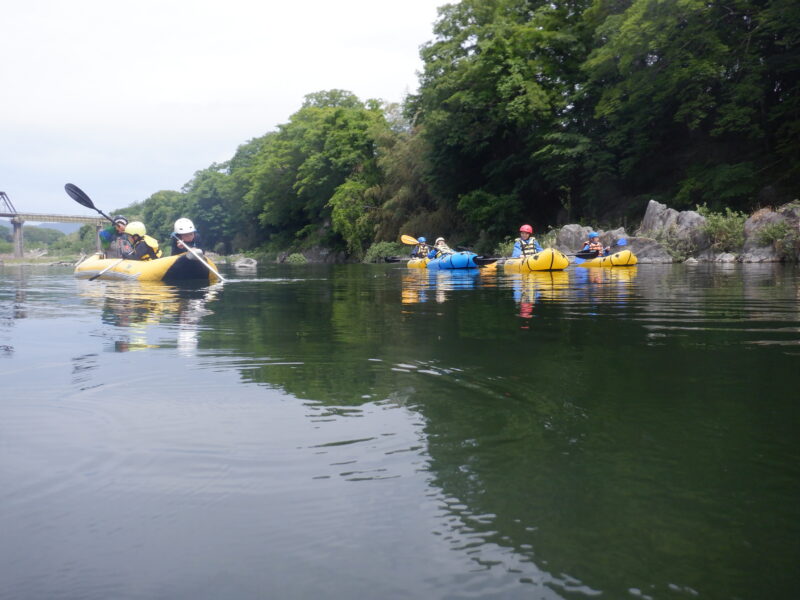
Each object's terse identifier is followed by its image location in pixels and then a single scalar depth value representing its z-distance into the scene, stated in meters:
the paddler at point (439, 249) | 21.46
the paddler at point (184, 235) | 14.98
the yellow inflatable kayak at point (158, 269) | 14.44
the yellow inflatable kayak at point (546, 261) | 15.55
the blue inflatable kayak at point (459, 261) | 19.03
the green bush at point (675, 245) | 21.14
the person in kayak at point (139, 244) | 15.75
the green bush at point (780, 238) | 17.67
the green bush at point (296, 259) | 49.67
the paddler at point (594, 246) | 19.09
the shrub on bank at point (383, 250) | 38.75
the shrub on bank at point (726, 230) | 20.06
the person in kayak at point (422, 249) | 24.34
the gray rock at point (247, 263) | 33.49
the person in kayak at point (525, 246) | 17.45
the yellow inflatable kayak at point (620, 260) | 17.83
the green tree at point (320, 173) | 45.75
